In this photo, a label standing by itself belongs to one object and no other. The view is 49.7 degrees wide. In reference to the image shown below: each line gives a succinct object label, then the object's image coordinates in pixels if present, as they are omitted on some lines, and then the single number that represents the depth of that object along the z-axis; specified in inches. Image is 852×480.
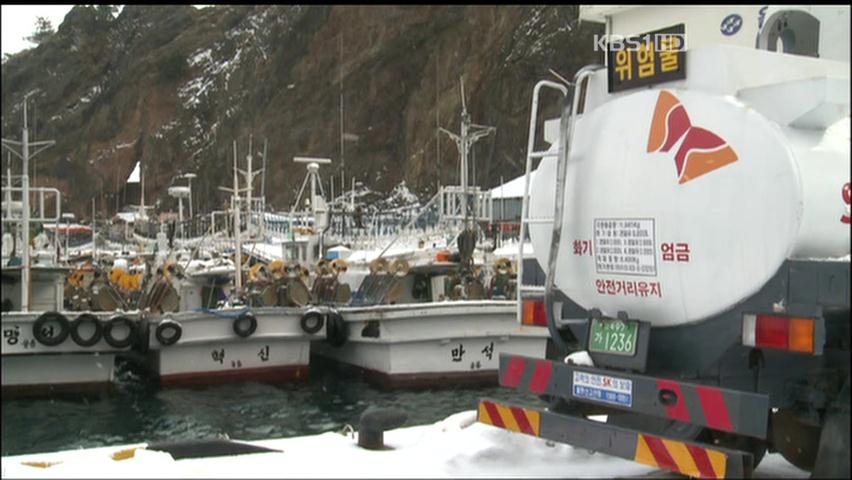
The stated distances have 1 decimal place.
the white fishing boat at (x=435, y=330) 663.1
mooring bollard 222.5
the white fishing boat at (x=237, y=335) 665.0
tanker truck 169.9
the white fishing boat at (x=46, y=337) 597.9
